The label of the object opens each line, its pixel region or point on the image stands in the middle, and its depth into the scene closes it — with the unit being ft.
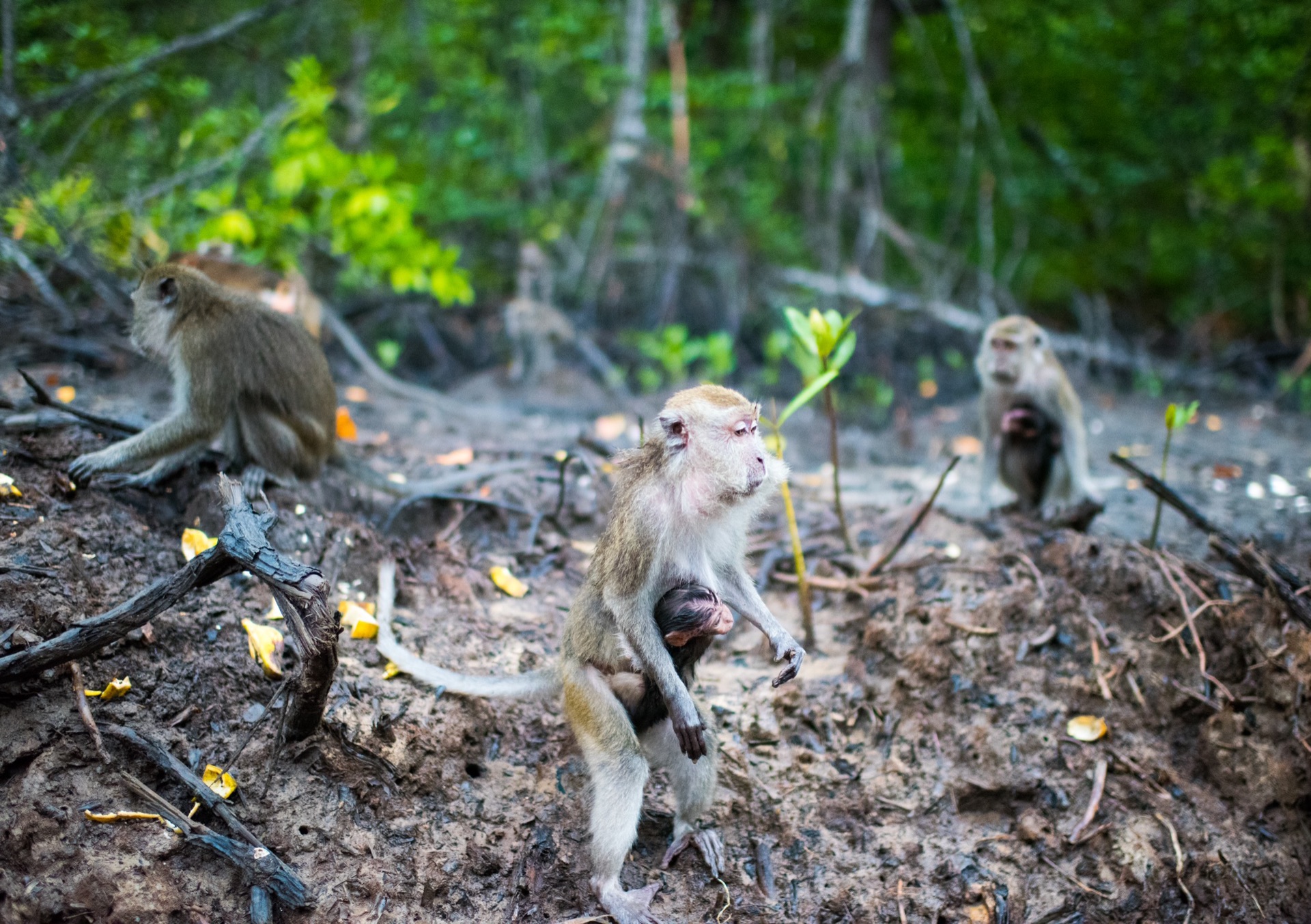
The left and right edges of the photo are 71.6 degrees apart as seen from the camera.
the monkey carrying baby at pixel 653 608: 10.56
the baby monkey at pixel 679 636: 10.72
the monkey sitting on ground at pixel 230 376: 14.38
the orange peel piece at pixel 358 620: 12.85
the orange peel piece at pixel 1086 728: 13.67
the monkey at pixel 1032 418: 20.35
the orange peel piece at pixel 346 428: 20.48
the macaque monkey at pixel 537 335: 33.17
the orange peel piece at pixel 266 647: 11.57
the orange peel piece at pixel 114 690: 10.58
